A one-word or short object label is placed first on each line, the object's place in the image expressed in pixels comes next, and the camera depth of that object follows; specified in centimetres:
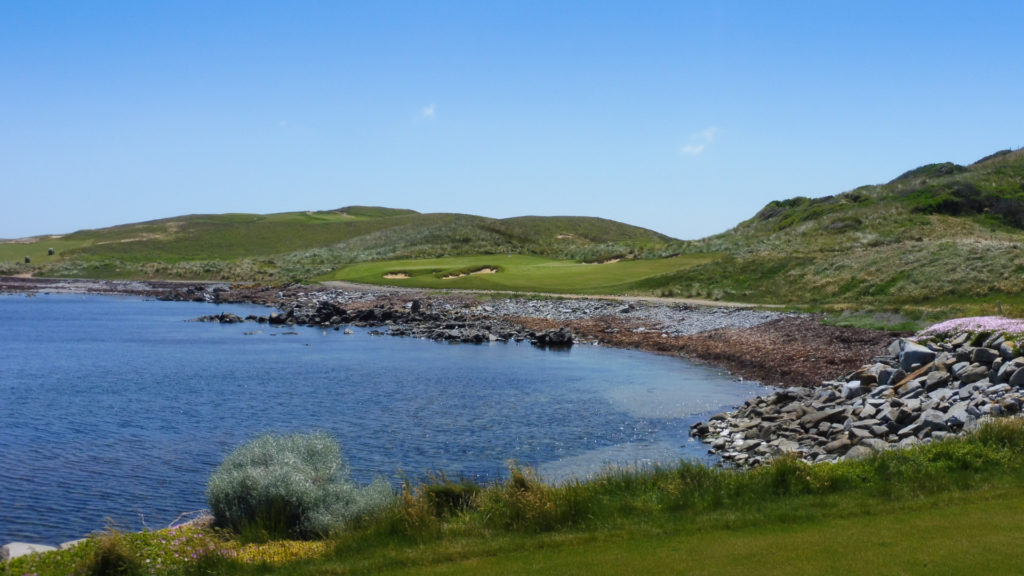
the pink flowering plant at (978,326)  2212
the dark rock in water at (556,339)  4422
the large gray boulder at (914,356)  2244
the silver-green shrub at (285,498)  1220
